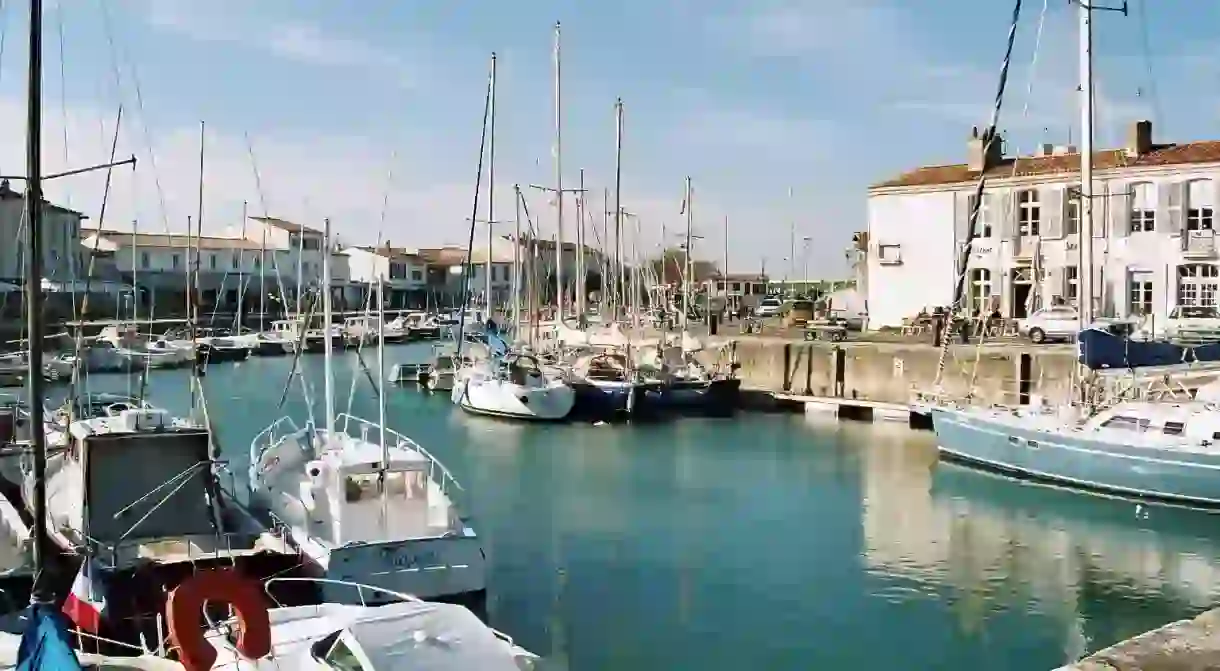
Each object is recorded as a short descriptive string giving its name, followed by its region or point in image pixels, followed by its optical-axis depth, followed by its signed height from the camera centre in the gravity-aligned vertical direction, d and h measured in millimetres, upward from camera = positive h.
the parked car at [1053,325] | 41250 -358
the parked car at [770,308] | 77812 +337
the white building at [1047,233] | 42531 +3053
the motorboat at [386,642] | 11672 -3257
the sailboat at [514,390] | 41781 -2685
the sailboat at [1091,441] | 26344 -2949
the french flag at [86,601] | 14922 -3579
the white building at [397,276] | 117938 +3544
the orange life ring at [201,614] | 10883 -2747
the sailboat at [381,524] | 17141 -3173
